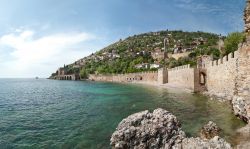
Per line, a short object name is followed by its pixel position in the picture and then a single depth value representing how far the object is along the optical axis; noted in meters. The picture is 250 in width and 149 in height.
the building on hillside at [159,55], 70.67
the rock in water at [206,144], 5.17
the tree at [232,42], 31.09
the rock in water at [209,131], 7.61
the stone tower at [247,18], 9.63
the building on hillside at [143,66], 64.05
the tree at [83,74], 84.71
